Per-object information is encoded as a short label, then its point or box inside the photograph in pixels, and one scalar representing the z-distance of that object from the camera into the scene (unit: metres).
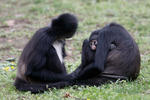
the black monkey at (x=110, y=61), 13.36
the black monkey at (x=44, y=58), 13.24
